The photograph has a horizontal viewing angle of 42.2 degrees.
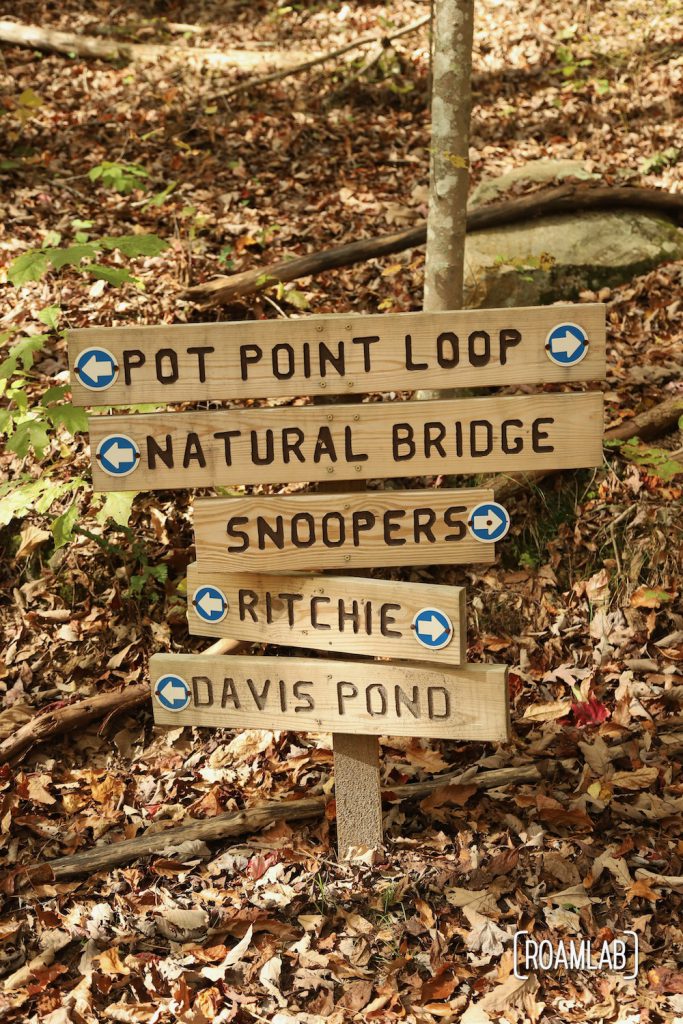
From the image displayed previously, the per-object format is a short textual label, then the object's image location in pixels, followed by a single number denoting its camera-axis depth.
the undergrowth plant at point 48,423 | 4.04
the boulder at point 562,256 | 5.95
